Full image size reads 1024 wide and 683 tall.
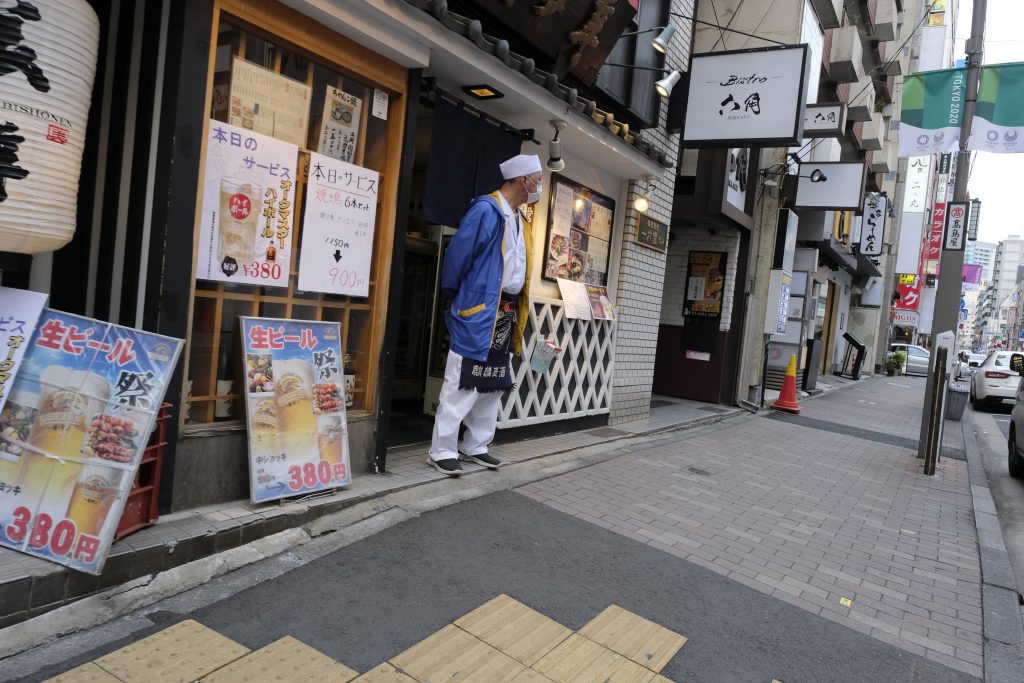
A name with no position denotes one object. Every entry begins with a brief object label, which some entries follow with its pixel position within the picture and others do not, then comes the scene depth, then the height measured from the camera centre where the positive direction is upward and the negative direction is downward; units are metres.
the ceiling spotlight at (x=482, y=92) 5.33 +1.84
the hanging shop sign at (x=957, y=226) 8.71 +1.86
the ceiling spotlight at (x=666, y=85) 7.50 +2.88
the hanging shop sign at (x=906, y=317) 35.00 +2.19
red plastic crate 3.18 -1.03
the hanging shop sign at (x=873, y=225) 21.31 +4.24
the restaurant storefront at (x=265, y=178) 3.41 +0.69
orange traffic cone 12.51 -0.97
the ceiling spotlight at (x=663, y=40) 7.03 +3.22
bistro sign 7.98 +3.06
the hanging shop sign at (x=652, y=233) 8.27 +1.29
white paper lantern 2.76 +0.68
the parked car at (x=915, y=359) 31.89 +0.02
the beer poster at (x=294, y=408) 3.77 -0.69
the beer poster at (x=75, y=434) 2.83 -0.73
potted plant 29.72 -0.26
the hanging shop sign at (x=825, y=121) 11.34 +4.04
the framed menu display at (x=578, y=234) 6.91 +1.02
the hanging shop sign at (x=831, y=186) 12.80 +3.31
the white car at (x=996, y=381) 16.78 -0.34
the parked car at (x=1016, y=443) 8.29 -0.96
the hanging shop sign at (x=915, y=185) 33.12 +8.88
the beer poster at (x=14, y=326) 2.92 -0.27
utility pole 8.56 +1.43
